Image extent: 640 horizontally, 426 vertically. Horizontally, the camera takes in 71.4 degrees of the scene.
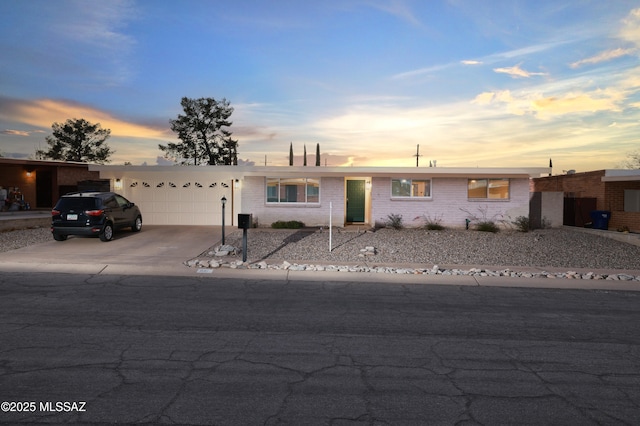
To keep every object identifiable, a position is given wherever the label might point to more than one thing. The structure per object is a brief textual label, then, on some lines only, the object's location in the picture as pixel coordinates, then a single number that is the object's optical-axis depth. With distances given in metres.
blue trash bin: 20.47
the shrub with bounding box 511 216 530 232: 19.38
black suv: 14.56
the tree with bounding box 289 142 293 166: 42.69
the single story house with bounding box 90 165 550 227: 20.08
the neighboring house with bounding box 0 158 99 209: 26.38
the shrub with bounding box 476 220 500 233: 19.28
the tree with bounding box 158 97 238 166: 38.16
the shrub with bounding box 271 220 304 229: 19.70
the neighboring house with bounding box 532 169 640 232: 20.20
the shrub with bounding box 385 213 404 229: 19.80
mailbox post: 12.16
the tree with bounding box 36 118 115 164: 40.12
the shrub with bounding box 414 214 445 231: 20.08
